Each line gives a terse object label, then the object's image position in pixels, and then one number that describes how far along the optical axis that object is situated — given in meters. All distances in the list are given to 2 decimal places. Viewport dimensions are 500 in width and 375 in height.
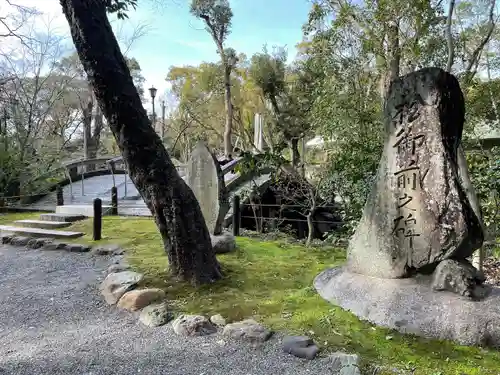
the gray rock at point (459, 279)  2.99
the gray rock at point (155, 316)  3.32
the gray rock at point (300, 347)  2.64
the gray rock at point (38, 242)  6.82
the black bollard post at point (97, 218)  6.92
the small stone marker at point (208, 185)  5.77
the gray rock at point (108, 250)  6.11
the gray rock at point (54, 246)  6.58
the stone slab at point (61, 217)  8.54
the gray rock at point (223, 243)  5.58
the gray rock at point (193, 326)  3.07
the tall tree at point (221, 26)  15.84
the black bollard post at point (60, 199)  10.28
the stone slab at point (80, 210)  9.32
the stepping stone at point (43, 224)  8.13
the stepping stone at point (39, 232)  7.22
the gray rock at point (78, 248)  6.40
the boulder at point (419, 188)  3.10
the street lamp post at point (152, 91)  15.96
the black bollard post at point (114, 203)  9.80
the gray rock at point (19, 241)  7.05
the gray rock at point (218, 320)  3.20
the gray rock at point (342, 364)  2.43
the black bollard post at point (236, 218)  7.54
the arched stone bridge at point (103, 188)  10.33
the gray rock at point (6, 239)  7.20
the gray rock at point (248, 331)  2.90
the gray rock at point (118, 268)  4.84
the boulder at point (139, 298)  3.69
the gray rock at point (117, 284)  3.97
